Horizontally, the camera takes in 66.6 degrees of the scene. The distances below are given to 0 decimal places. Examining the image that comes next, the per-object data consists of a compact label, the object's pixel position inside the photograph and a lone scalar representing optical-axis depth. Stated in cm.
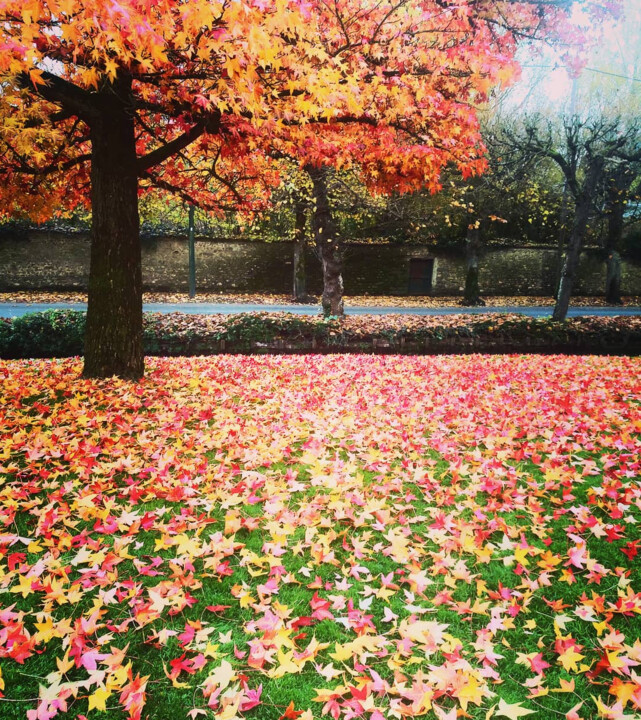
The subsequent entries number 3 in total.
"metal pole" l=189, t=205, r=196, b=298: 2119
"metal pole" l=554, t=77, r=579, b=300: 1698
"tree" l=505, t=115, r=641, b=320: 1250
